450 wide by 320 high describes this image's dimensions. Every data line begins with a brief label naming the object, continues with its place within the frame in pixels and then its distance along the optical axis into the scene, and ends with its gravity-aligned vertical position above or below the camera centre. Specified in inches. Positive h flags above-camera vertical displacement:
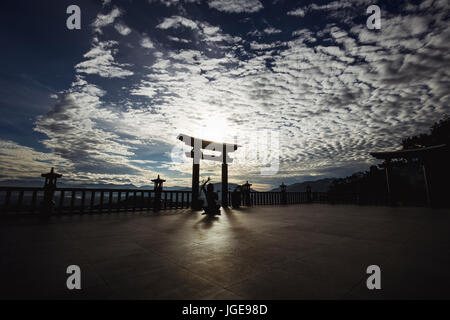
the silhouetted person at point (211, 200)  309.3 -17.6
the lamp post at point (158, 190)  376.5 -0.4
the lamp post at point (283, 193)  631.0 -13.5
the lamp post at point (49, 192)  271.7 -2.9
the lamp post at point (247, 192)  529.7 -6.8
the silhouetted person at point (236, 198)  480.7 -22.1
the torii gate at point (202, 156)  433.7 +85.8
